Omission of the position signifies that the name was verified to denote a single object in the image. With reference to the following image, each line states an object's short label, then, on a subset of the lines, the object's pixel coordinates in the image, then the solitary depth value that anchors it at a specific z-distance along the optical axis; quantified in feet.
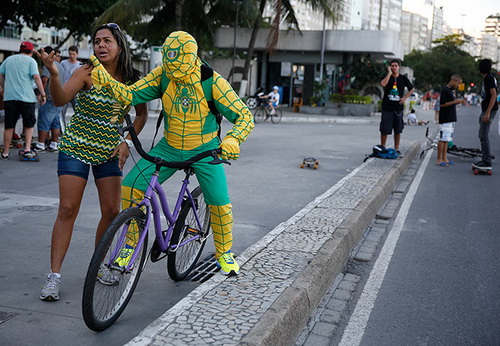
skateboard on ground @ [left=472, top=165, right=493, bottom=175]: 38.01
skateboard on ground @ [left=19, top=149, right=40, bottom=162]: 34.17
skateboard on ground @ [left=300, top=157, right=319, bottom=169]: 37.11
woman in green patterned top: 13.43
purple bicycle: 11.49
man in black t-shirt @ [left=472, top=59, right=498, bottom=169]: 36.06
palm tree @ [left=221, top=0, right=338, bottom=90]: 93.66
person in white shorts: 39.34
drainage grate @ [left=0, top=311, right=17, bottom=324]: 12.30
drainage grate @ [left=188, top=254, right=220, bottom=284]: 15.96
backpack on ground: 40.16
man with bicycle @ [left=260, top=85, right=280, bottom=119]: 81.35
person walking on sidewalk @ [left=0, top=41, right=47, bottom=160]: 33.45
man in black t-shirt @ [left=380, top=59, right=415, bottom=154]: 40.32
